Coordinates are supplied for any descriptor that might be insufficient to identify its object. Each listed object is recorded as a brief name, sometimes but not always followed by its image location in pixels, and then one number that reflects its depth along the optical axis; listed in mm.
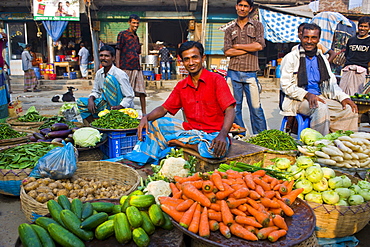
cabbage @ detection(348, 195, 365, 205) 2566
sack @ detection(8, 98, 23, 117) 6659
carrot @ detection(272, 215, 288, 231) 1852
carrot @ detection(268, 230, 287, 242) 1745
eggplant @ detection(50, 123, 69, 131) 4375
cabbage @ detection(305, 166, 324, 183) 2711
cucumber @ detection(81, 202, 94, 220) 2012
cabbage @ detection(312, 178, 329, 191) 2688
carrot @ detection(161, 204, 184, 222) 1939
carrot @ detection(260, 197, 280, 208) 1988
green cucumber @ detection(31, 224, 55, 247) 1763
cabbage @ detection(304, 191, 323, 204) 2594
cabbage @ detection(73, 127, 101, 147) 4043
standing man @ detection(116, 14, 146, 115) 6672
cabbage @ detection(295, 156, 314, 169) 2924
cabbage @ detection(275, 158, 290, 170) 3105
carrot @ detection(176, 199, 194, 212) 1967
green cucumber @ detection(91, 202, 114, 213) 2166
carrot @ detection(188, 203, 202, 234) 1818
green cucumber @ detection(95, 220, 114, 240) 1900
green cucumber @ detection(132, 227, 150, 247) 1838
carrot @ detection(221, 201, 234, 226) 1870
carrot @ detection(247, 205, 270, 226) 1843
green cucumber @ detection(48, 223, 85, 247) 1787
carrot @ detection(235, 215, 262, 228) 1832
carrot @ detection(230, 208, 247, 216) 1926
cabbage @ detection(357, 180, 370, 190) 2744
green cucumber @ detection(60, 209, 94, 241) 1876
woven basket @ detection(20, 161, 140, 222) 3363
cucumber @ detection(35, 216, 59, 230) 1917
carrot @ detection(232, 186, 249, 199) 1993
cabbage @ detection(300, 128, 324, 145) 3672
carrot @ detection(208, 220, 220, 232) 1838
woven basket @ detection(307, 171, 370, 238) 2479
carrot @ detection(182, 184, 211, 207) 1977
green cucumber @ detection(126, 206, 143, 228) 1918
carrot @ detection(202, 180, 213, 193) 2014
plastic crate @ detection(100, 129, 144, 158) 4449
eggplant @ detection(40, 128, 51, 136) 4316
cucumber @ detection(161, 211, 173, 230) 2064
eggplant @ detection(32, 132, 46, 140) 4234
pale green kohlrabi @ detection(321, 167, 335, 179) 2837
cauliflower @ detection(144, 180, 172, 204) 2391
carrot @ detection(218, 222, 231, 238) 1797
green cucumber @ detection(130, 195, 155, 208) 2072
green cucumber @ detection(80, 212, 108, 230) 1900
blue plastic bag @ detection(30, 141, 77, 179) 3077
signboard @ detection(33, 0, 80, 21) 12422
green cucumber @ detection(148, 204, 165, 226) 1998
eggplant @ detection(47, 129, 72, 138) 4188
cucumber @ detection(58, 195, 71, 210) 2168
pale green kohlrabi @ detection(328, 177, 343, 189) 2717
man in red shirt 3189
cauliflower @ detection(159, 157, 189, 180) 2928
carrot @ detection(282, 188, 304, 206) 2101
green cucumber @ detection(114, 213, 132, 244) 1855
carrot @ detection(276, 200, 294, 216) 2012
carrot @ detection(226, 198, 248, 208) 1962
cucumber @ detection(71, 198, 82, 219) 2037
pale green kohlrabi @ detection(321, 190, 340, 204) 2545
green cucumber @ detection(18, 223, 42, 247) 1714
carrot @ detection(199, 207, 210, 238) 1780
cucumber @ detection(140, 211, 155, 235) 1962
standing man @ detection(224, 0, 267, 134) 5062
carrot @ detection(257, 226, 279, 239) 1768
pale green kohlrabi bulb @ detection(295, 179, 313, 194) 2666
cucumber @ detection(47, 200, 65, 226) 1991
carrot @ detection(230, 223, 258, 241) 1759
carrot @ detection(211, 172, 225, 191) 2029
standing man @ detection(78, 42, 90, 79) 14820
